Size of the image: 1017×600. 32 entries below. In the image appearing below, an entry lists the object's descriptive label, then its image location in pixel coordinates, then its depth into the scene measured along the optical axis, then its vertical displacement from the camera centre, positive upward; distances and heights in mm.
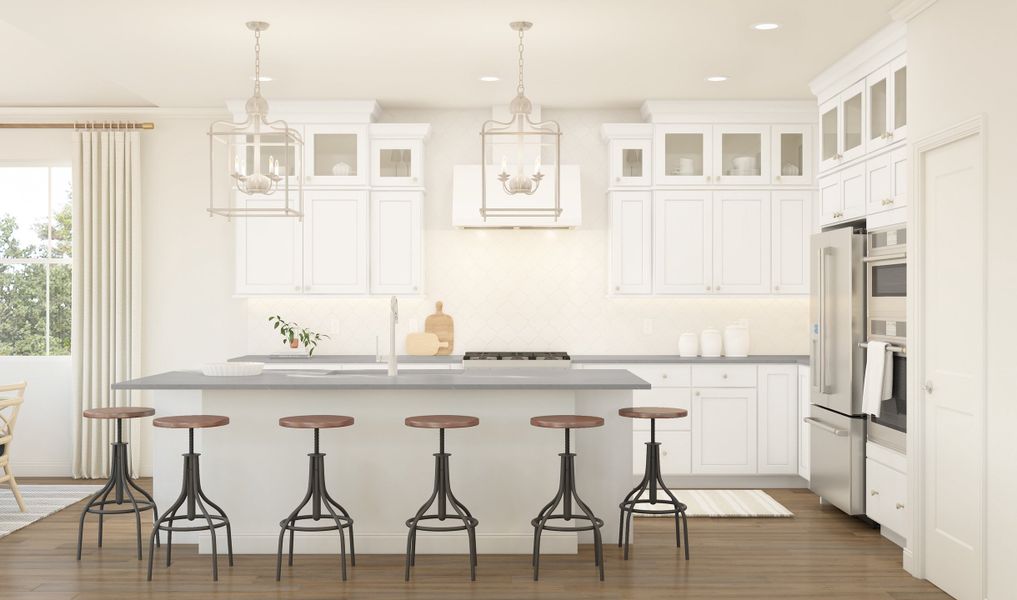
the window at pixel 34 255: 7434 +367
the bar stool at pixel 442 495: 4410 -995
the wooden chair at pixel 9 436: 5633 -879
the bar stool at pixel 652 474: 4742 -962
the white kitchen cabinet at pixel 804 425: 6445 -921
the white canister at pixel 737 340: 6961 -316
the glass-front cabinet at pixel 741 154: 6906 +1136
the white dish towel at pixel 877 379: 4949 -440
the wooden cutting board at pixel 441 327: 7188 -223
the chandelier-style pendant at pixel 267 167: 6766 +1023
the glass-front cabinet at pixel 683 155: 6910 +1131
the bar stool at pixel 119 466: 4781 -923
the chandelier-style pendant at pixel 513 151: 6713 +1151
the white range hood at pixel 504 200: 6785 +765
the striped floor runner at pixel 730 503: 5793 -1386
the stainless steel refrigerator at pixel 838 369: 5391 -434
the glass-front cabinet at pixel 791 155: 6910 +1130
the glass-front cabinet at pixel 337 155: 6855 +1118
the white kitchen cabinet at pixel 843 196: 5398 +663
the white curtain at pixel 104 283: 7039 +127
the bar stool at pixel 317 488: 4426 -974
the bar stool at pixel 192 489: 4469 -982
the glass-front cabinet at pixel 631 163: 6957 +1074
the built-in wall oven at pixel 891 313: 4852 -70
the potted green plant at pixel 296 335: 7039 -284
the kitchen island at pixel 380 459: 4914 -884
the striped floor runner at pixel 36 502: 5586 -1402
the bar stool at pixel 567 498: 4441 -1023
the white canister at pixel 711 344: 6980 -346
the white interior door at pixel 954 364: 3922 -298
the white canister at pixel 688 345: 7020 -357
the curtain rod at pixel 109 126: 7168 +1395
